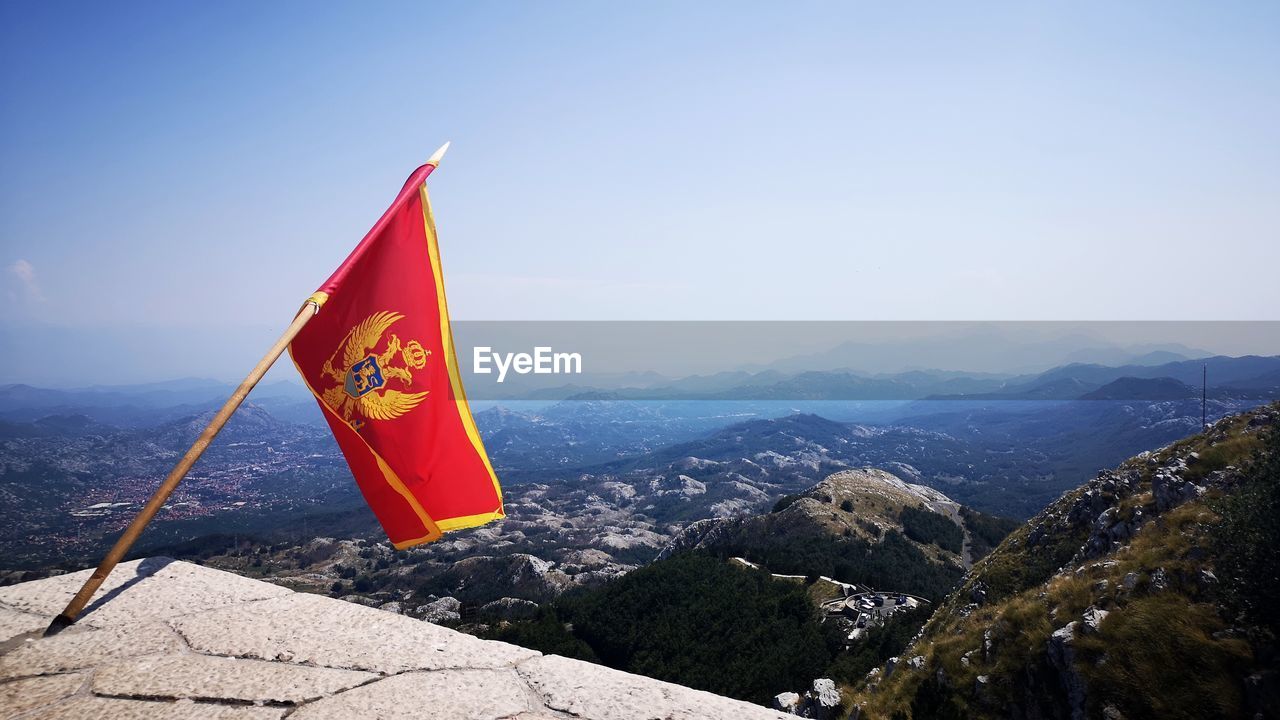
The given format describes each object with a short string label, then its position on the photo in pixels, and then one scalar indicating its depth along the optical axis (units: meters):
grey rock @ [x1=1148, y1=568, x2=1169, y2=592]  17.52
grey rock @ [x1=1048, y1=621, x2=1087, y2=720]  15.93
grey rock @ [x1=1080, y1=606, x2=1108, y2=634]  17.47
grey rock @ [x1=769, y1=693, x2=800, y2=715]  32.67
